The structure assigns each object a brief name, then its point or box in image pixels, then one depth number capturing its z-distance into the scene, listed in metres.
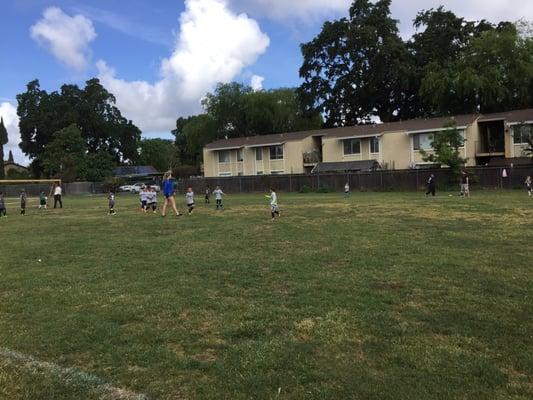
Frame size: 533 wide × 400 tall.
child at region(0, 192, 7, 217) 26.47
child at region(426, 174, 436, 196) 34.22
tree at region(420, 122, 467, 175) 41.94
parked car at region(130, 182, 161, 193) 70.44
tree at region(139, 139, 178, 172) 118.62
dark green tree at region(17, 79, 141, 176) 92.62
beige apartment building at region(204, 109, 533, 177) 49.25
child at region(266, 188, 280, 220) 20.05
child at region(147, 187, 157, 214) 25.40
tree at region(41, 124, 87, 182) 78.44
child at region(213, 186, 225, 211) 25.80
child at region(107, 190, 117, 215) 25.11
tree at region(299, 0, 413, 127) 66.56
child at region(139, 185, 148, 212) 25.71
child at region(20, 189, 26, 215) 27.97
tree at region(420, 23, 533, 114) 53.34
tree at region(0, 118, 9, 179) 86.85
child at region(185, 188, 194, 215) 22.99
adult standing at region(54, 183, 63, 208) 32.19
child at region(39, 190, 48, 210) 32.00
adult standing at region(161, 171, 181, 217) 22.27
